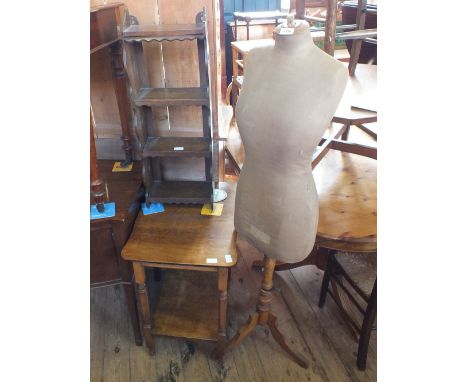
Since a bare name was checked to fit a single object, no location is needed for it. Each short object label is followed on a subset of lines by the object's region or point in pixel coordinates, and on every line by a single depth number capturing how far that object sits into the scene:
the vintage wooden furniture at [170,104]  1.27
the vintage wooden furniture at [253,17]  3.80
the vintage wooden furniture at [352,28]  1.15
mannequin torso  0.95
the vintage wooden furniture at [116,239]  1.39
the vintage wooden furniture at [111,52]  1.28
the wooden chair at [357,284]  1.55
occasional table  1.35
